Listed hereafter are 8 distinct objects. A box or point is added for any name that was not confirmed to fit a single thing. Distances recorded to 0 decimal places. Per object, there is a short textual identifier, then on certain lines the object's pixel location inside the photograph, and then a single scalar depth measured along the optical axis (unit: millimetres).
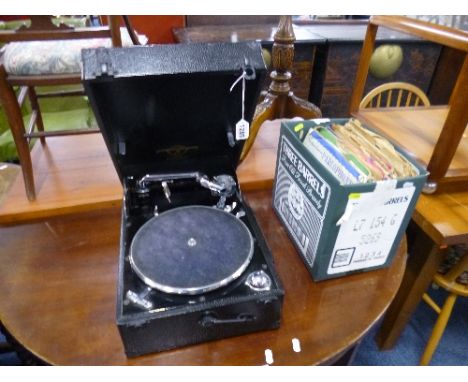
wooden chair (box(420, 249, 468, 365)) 1116
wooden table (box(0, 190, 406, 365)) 672
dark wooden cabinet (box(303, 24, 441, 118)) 2287
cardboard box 696
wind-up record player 645
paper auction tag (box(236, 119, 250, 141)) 884
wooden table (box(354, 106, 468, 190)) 1111
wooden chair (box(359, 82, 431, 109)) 1682
